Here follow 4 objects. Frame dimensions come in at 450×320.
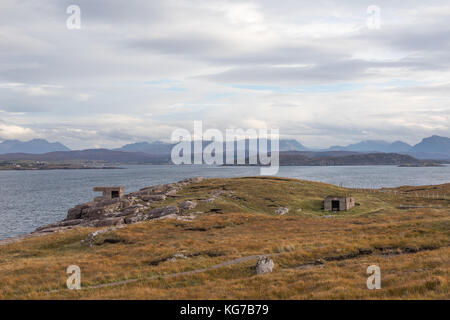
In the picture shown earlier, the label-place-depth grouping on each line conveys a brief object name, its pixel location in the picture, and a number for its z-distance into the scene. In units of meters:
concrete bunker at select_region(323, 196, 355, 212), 66.70
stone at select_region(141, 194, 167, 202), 68.88
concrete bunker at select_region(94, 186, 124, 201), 78.50
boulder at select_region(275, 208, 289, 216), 63.28
